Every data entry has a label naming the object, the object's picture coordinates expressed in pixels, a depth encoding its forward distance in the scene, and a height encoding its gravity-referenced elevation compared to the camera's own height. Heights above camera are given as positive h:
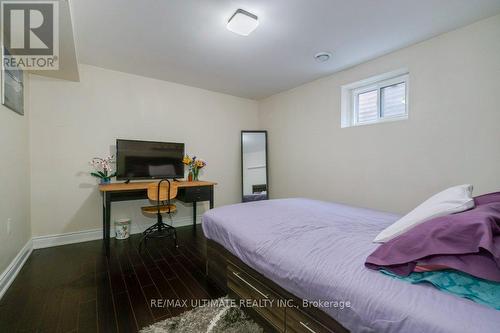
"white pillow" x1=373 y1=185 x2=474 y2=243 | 1.12 -0.23
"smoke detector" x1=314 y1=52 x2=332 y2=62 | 2.66 +1.31
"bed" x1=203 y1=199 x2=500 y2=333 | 0.75 -0.48
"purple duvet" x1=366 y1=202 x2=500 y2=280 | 0.80 -0.32
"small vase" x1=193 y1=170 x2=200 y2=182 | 3.78 -0.16
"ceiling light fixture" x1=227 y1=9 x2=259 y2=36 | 1.92 +1.26
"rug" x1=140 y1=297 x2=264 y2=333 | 1.43 -1.05
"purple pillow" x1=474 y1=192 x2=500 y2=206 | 1.23 -0.19
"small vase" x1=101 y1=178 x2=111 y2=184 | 3.01 -0.22
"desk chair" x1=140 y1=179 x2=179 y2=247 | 2.79 -0.57
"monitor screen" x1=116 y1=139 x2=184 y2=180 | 3.08 +0.07
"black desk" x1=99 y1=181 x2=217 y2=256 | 2.57 -0.37
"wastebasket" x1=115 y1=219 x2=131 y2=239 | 3.12 -0.90
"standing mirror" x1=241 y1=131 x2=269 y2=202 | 4.36 -0.11
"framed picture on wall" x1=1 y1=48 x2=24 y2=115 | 1.96 +0.71
